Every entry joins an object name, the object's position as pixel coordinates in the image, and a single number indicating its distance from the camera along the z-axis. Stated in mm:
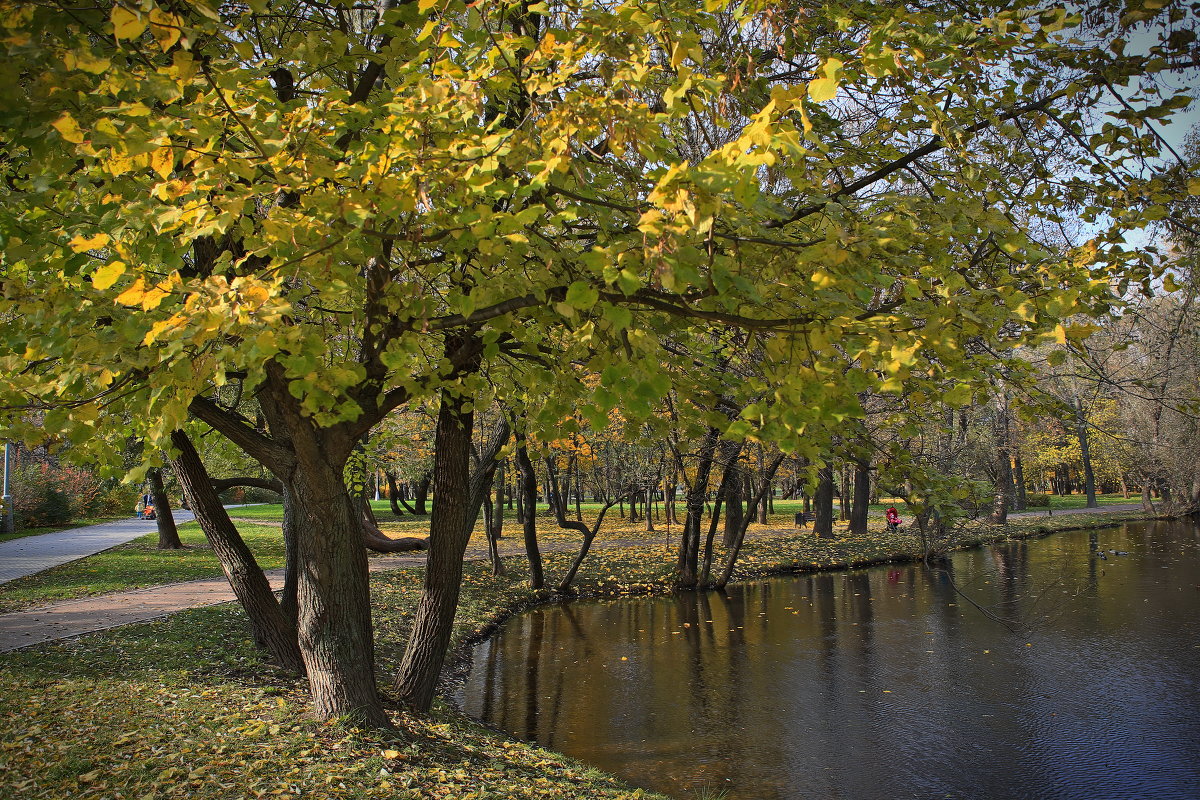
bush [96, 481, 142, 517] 31188
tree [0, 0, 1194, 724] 2826
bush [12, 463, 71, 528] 23609
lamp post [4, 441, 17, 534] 20564
